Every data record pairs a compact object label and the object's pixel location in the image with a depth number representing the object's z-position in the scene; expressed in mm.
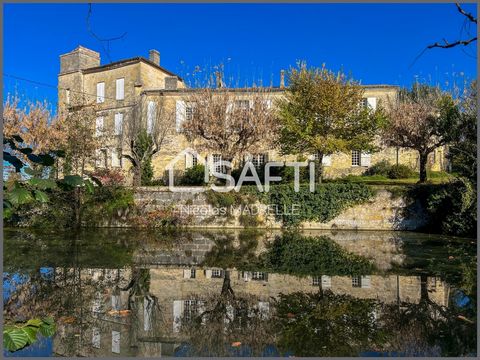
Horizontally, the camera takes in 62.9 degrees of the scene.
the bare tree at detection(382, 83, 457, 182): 18422
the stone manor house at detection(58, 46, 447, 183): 25281
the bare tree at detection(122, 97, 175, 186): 21359
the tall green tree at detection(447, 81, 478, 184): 13328
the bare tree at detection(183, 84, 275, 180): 17672
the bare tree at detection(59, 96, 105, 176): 16453
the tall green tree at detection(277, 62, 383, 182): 18341
